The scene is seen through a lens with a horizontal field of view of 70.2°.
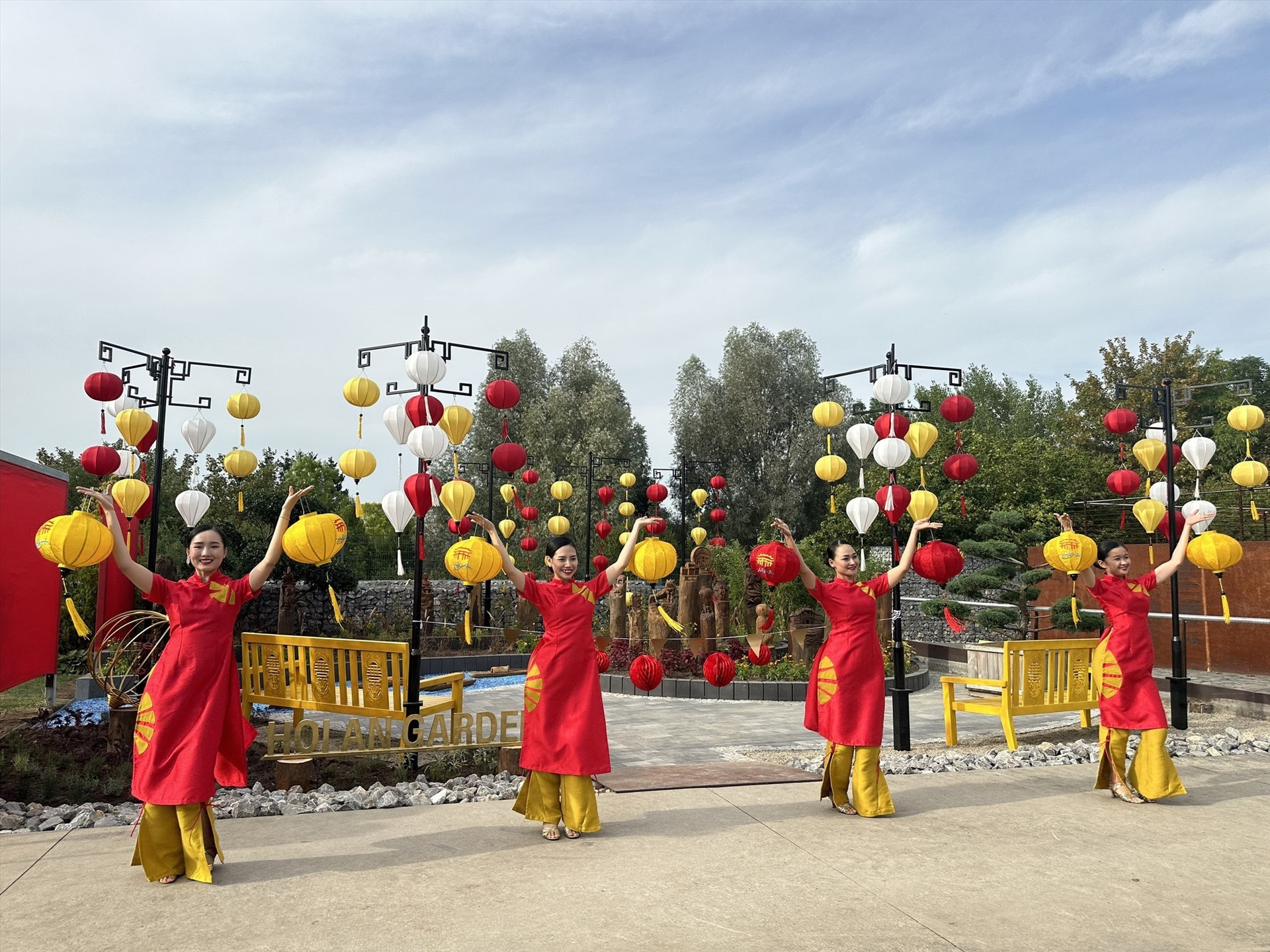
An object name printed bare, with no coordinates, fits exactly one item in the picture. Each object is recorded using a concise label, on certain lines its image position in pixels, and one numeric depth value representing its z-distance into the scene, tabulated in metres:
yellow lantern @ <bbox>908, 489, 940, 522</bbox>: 9.55
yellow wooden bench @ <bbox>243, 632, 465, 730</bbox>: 6.43
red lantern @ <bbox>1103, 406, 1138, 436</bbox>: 9.29
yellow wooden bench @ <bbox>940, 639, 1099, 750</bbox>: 7.20
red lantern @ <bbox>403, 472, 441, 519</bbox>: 6.61
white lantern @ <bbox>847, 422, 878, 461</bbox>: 8.64
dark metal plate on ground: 5.95
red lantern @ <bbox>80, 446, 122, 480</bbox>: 8.63
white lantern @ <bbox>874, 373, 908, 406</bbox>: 8.02
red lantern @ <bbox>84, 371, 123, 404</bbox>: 9.22
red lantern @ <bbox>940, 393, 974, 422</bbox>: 8.48
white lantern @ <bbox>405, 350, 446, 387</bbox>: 6.68
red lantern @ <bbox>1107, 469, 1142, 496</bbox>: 9.65
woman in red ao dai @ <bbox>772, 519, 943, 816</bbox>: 5.14
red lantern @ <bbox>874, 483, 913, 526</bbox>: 7.55
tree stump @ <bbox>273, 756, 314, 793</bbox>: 5.94
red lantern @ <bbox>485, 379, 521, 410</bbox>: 7.41
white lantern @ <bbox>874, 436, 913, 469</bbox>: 8.22
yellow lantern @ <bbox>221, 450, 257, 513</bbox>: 10.12
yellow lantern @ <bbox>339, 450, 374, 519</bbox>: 8.17
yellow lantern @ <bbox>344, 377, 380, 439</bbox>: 7.77
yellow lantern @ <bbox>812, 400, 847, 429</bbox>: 9.15
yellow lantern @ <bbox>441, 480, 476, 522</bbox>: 6.60
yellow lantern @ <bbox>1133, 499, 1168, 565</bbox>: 9.44
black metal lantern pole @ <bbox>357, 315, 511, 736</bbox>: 6.44
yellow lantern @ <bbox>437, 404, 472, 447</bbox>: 6.78
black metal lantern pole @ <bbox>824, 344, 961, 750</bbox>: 7.40
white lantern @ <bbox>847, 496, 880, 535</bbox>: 9.66
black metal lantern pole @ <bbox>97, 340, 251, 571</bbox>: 9.23
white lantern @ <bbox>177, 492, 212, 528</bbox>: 9.71
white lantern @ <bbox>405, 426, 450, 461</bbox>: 6.56
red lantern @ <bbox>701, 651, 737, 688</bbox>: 5.77
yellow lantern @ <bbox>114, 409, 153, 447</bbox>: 8.68
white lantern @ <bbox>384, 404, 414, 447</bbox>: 7.09
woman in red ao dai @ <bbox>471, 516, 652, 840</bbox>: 4.73
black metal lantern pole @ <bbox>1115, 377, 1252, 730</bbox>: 8.59
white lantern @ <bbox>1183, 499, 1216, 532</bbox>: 7.19
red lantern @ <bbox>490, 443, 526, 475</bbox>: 7.36
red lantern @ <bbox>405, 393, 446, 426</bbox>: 6.73
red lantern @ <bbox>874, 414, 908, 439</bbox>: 8.12
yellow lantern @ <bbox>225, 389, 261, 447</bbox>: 9.96
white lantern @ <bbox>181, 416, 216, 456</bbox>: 10.17
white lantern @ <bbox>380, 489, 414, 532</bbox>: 7.79
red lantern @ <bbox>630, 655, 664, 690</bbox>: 5.62
